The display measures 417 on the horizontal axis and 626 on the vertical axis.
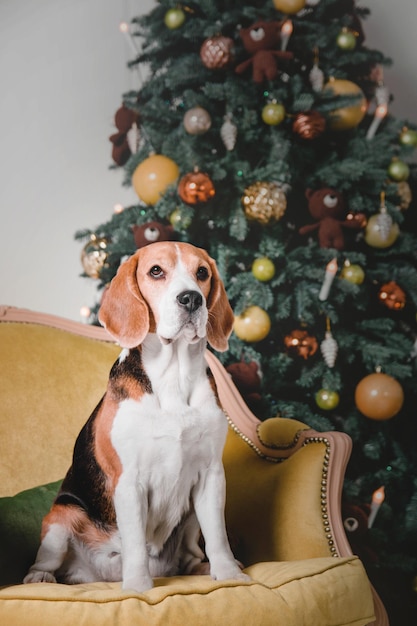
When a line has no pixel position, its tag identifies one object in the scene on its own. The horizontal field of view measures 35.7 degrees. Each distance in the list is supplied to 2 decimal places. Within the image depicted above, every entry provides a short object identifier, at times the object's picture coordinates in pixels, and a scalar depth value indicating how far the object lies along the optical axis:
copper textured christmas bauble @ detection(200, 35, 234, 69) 2.81
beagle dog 1.63
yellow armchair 1.31
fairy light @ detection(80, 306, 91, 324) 3.12
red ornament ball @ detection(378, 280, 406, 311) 3.08
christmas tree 2.86
